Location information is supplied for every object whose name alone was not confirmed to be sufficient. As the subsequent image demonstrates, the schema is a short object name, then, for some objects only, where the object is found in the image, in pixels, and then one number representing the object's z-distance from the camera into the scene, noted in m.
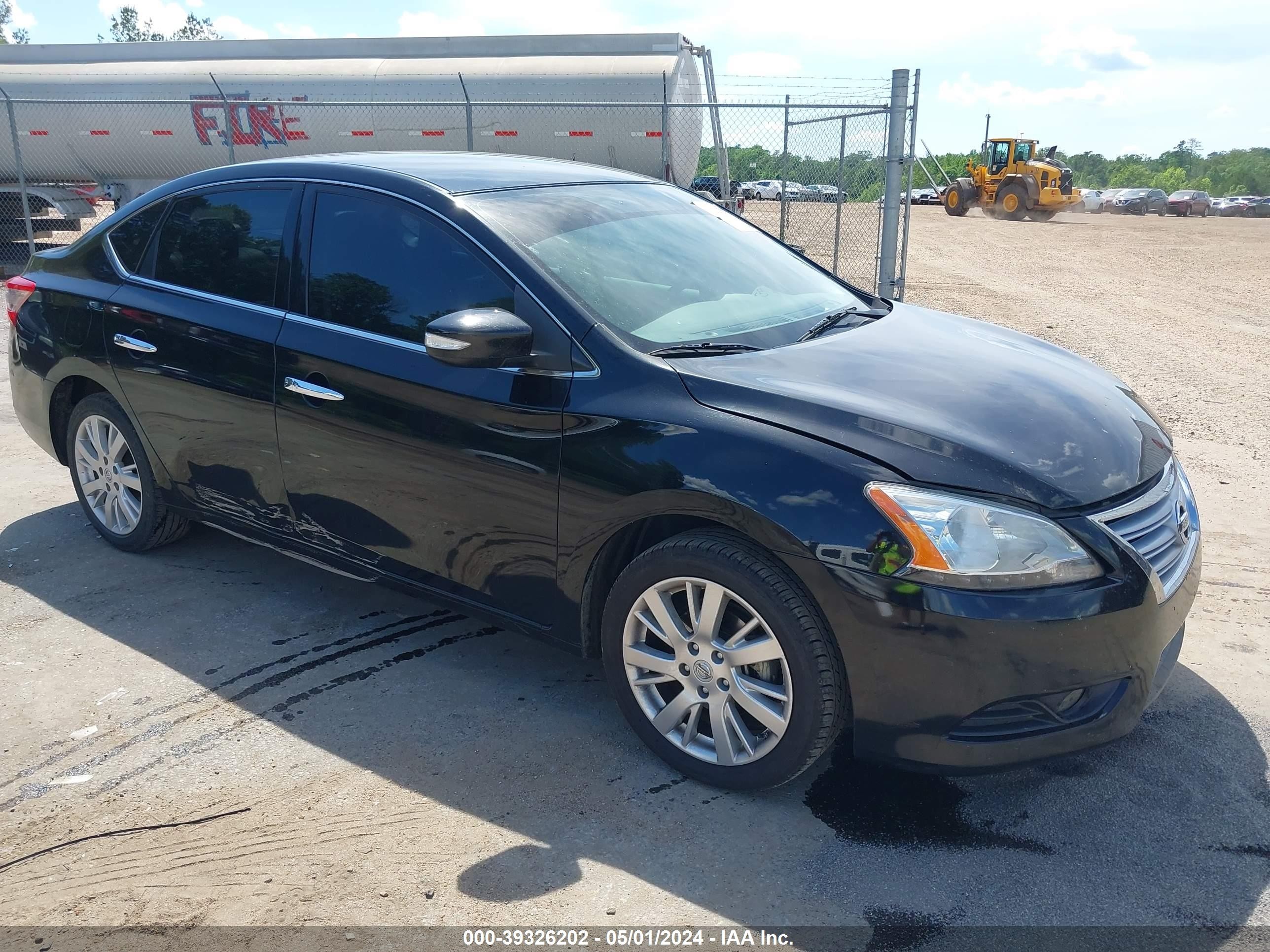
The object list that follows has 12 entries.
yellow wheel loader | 35.28
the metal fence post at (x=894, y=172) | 8.99
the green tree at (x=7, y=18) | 85.06
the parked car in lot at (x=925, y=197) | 55.25
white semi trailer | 14.23
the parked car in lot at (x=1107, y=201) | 49.12
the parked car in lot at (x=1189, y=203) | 47.66
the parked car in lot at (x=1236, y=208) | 49.44
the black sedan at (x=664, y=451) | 2.65
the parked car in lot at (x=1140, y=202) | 48.09
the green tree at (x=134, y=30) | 82.06
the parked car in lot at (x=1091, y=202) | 49.28
